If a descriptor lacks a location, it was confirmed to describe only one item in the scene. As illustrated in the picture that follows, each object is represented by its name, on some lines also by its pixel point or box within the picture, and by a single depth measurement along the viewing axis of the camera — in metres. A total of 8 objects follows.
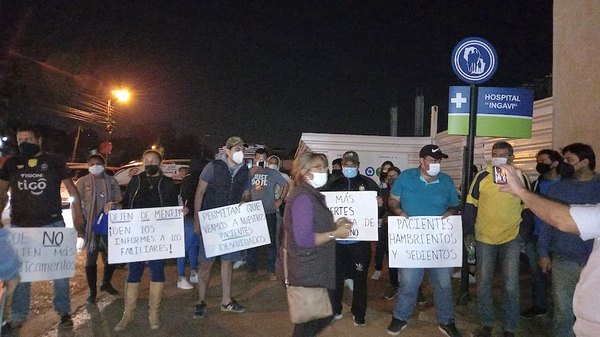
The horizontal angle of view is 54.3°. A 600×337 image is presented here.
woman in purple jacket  4.63
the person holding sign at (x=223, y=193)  7.06
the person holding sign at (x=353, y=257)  6.80
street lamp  25.47
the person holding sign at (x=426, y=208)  6.47
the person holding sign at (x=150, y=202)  6.56
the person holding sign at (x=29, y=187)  6.32
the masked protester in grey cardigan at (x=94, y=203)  7.63
